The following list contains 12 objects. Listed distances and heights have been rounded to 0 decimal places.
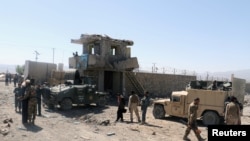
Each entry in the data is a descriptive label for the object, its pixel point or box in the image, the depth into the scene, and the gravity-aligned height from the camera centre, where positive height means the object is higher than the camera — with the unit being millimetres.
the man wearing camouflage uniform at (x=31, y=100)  8324 -1250
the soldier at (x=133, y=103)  9590 -1503
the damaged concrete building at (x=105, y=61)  17852 +945
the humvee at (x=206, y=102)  9364 -1421
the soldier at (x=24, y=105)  8414 -1490
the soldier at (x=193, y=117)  6915 -1524
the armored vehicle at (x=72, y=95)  11737 -1461
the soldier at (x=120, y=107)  9619 -1707
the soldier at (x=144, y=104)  9314 -1497
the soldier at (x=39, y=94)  10332 -1265
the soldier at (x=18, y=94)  10746 -1295
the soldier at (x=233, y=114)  6678 -1354
